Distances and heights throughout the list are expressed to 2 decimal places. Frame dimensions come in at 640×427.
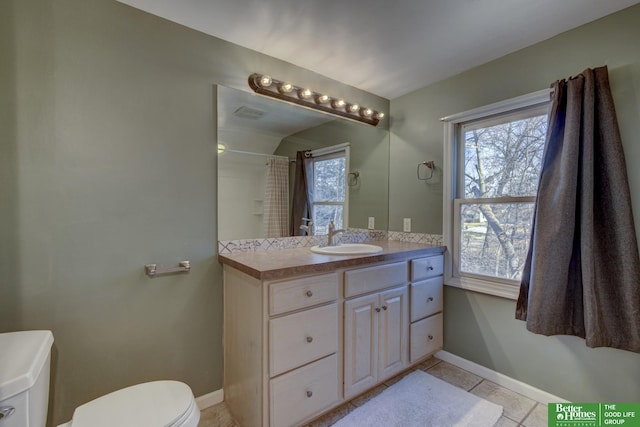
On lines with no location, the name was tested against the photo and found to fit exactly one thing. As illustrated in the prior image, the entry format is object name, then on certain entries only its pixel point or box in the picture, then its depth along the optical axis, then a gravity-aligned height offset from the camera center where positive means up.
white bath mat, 1.63 -1.16
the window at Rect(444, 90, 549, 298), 1.90 +0.17
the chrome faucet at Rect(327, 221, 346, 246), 2.28 -0.16
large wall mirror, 1.81 +0.45
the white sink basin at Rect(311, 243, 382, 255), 1.92 -0.25
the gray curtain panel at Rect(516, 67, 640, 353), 1.48 -0.09
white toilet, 0.85 -0.73
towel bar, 1.54 -0.31
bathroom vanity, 1.40 -0.64
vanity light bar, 1.88 +0.83
